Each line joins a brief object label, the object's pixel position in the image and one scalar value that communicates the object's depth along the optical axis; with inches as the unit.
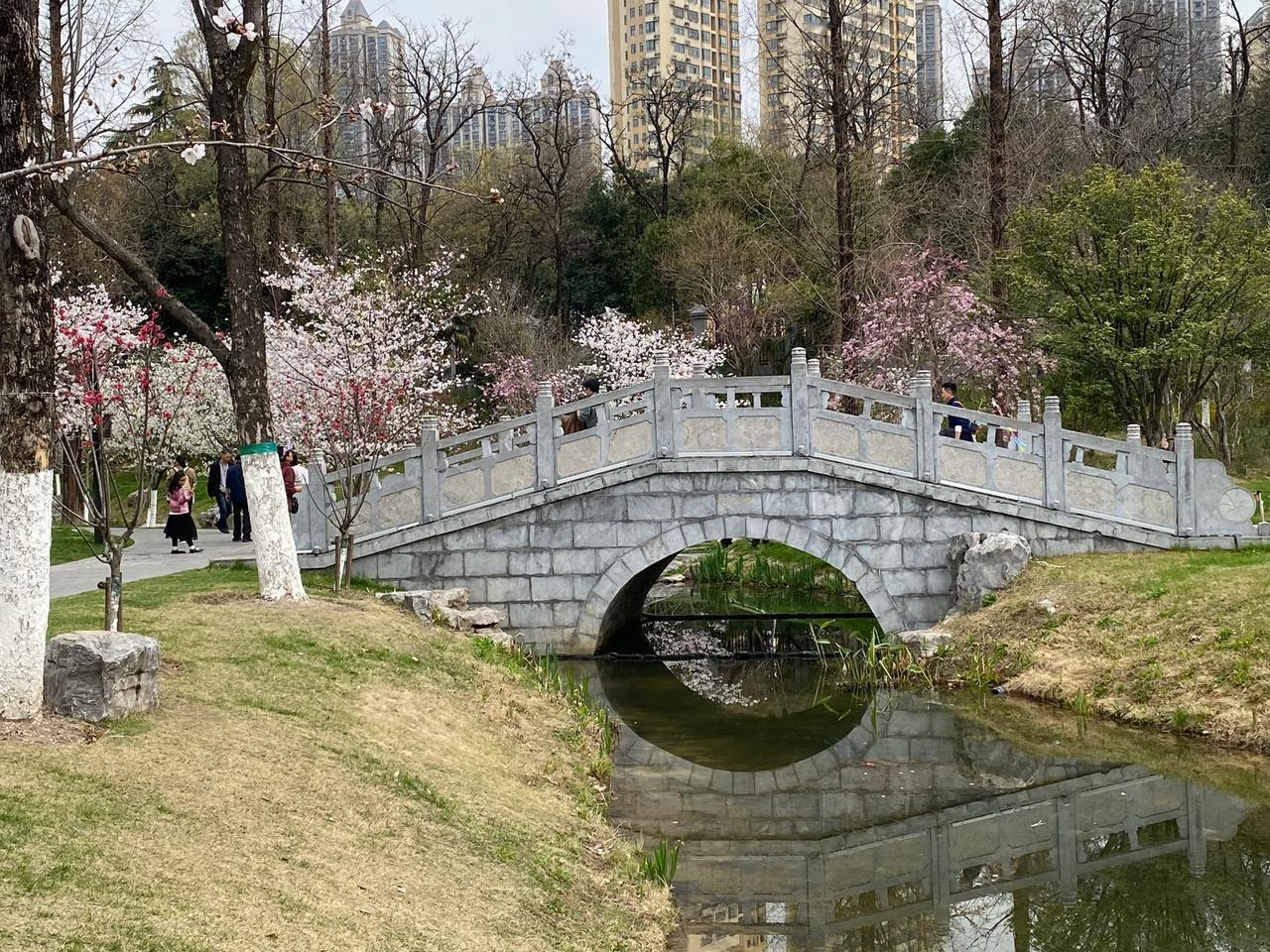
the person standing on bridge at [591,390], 699.7
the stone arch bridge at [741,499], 596.1
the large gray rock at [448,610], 568.4
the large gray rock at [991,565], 583.8
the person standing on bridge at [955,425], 626.5
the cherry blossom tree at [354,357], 649.0
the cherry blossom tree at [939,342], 889.5
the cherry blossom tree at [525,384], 1234.6
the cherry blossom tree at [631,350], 1190.3
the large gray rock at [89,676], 297.9
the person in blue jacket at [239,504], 772.0
